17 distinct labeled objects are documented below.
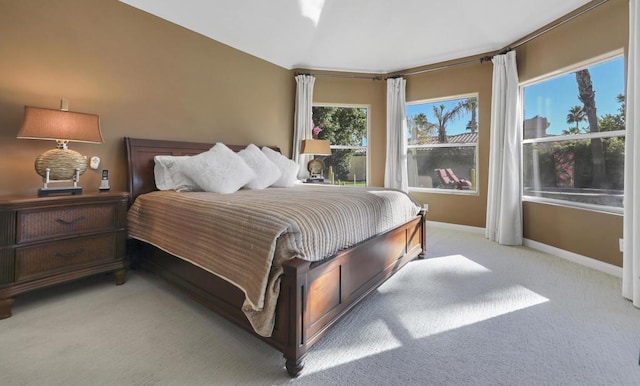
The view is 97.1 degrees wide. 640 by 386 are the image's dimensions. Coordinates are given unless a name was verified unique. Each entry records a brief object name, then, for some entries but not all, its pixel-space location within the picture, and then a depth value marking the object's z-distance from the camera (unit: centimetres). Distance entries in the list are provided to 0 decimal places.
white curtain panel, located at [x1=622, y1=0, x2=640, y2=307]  207
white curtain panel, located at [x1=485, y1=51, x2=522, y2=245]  368
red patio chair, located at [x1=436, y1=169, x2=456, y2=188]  469
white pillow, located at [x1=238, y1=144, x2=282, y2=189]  310
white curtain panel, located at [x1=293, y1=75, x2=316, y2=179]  474
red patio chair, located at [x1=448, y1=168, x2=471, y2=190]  454
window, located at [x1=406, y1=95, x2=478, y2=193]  448
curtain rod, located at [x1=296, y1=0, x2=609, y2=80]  293
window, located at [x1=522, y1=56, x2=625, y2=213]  276
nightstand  188
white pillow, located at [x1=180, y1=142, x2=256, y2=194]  265
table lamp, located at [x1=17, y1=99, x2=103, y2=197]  208
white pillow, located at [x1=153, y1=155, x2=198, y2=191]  274
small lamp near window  443
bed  138
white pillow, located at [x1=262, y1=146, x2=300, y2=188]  342
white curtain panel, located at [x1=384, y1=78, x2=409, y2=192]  482
